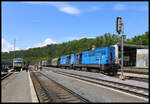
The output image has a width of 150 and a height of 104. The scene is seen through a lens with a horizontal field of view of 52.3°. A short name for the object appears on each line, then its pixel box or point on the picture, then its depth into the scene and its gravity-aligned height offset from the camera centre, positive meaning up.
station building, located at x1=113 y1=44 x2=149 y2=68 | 32.80 +0.76
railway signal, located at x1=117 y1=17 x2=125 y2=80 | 15.17 +3.34
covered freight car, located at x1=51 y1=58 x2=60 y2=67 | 49.61 -1.31
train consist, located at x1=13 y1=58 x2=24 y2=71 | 35.83 -1.45
